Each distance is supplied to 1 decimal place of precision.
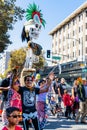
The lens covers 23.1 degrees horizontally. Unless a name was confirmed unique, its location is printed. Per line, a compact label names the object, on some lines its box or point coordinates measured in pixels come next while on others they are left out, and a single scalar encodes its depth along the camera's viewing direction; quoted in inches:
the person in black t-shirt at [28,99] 159.5
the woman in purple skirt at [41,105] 253.3
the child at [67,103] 365.4
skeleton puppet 242.7
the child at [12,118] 102.1
